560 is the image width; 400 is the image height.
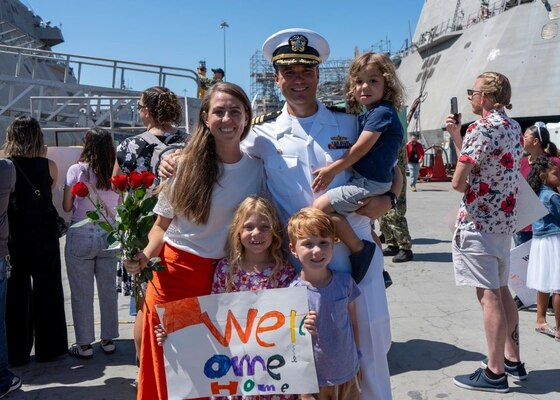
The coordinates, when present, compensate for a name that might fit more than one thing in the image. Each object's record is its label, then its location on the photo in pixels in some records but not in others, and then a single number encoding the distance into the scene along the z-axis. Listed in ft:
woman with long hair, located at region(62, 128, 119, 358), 15.38
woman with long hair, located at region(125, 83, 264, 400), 9.23
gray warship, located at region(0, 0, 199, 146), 41.19
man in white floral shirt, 12.34
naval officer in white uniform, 9.32
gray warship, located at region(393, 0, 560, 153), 84.69
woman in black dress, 14.58
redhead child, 8.85
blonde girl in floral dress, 9.12
